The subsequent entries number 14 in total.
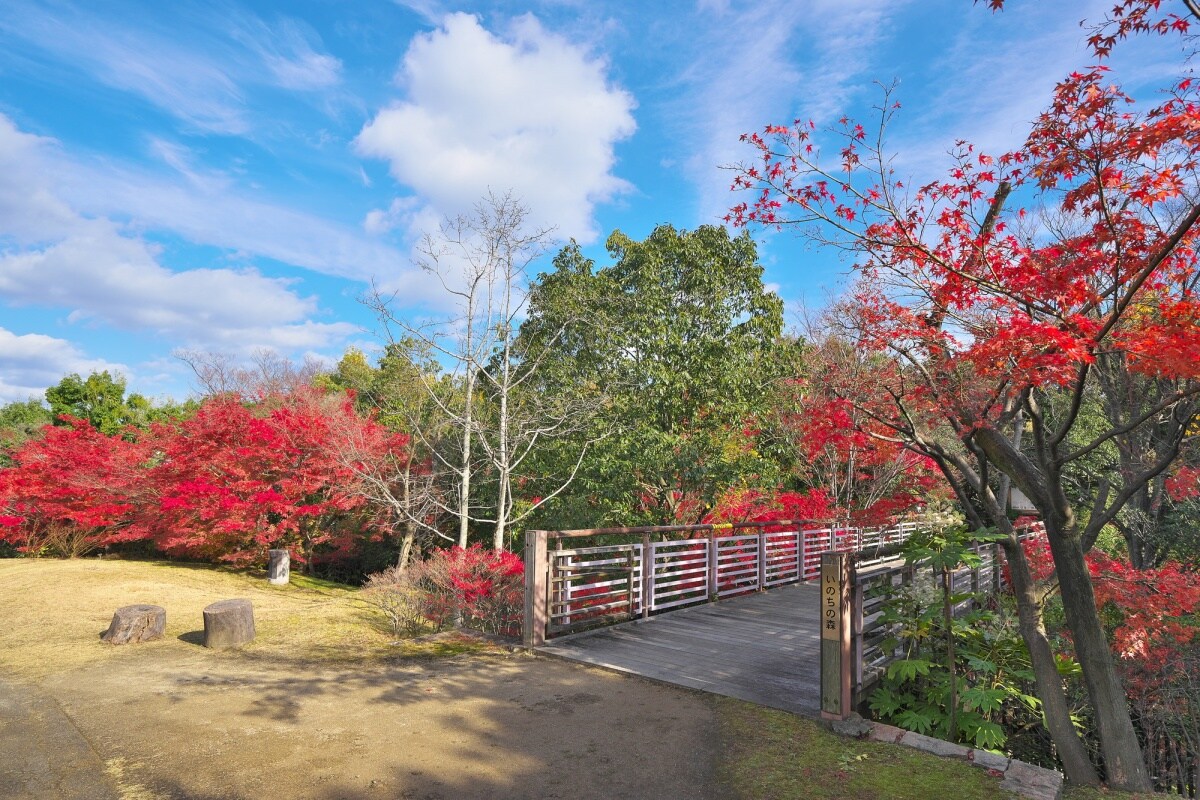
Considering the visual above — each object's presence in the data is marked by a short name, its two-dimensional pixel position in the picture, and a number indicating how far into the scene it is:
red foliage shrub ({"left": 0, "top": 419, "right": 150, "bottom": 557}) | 12.28
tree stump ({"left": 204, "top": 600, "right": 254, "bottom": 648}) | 6.17
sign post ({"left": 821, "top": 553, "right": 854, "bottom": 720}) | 4.21
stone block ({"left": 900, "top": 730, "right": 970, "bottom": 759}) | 3.74
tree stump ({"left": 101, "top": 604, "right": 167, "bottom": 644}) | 6.24
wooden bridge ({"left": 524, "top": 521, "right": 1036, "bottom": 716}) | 4.79
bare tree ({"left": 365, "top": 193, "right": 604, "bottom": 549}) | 8.50
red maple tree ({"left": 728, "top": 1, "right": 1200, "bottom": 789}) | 3.74
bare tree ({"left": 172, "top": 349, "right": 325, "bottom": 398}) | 16.95
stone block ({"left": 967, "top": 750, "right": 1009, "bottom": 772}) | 3.57
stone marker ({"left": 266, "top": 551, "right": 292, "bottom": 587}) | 10.95
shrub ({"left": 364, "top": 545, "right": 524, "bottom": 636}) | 6.98
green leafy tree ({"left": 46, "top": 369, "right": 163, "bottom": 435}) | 23.31
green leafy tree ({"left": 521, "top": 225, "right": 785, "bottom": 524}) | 9.34
